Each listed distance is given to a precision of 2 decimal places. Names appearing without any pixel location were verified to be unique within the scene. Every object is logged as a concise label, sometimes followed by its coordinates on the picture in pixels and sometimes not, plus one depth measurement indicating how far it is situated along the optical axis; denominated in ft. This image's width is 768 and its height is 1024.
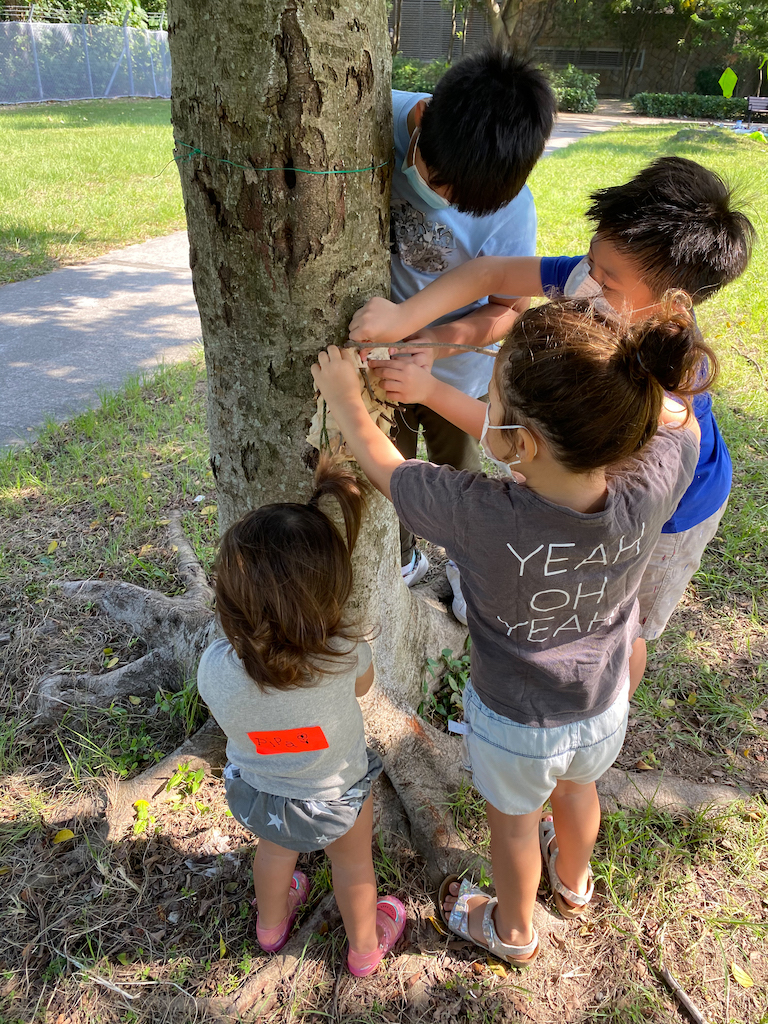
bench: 65.57
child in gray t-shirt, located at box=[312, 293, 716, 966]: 3.85
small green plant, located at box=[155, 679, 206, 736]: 7.21
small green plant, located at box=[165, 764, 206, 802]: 6.57
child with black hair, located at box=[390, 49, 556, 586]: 4.92
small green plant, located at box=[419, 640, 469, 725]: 7.55
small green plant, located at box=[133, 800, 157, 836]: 6.30
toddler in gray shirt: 4.36
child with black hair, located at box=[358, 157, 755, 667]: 5.14
